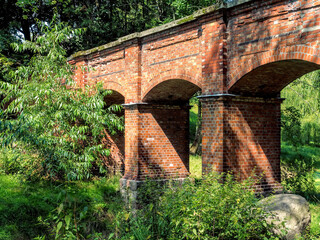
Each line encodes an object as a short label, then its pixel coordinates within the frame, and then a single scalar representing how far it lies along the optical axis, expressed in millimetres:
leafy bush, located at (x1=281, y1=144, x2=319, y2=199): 8734
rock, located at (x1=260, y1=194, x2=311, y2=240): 5914
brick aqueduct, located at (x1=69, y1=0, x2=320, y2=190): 6270
